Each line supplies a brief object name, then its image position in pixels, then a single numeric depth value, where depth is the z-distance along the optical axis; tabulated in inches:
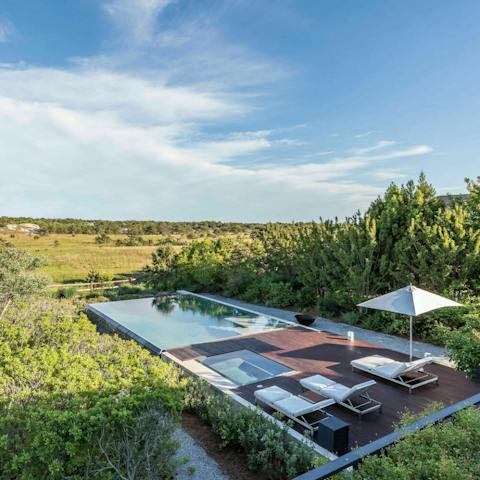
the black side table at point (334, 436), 190.9
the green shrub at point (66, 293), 755.4
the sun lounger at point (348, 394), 239.0
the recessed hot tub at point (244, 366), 309.9
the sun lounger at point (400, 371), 281.6
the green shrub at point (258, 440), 184.2
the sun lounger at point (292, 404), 221.5
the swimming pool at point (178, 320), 445.1
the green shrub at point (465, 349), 279.0
